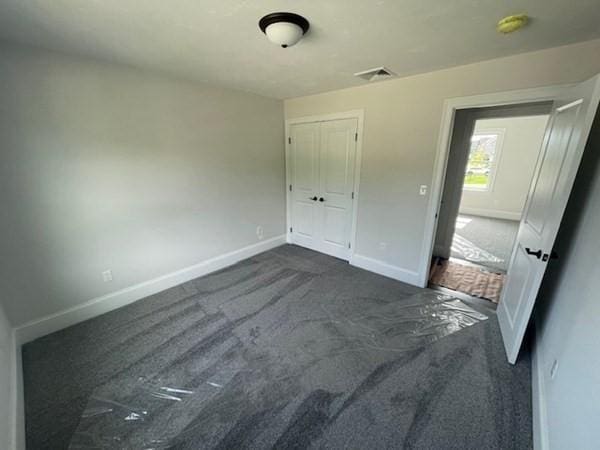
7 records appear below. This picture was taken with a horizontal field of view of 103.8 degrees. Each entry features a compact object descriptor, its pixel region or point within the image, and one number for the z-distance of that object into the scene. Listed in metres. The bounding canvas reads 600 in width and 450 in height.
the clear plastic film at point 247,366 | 1.37
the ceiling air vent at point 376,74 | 2.29
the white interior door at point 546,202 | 1.41
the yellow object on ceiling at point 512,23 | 1.39
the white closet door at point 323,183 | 3.26
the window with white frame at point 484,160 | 6.04
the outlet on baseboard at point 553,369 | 1.34
